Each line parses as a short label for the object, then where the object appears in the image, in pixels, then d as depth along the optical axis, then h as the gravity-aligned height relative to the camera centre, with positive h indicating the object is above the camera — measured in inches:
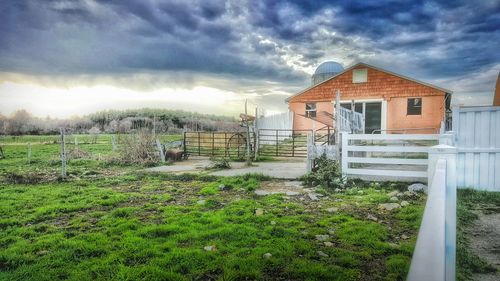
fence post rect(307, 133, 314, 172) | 342.6 -20.5
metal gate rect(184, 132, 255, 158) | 596.8 -35.2
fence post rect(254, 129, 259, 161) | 550.1 -23.9
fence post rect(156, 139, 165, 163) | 542.5 -33.5
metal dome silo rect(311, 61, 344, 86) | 1269.7 +249.4
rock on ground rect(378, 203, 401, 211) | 225.6 -54.4
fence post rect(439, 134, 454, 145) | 217.4 -5.1
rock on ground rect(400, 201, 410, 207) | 232.4 -53.8
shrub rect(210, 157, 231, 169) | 454.3 -48.8
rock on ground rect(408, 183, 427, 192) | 271.7 -49.0
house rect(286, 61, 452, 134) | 797.2 +91.2
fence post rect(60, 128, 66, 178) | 381.1 -27.2
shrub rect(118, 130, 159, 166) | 540.1 -30.9
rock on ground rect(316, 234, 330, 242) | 168.1 -57.5
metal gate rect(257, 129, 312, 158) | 574.6 -38.8
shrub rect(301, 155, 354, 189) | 304.2 -45.9
